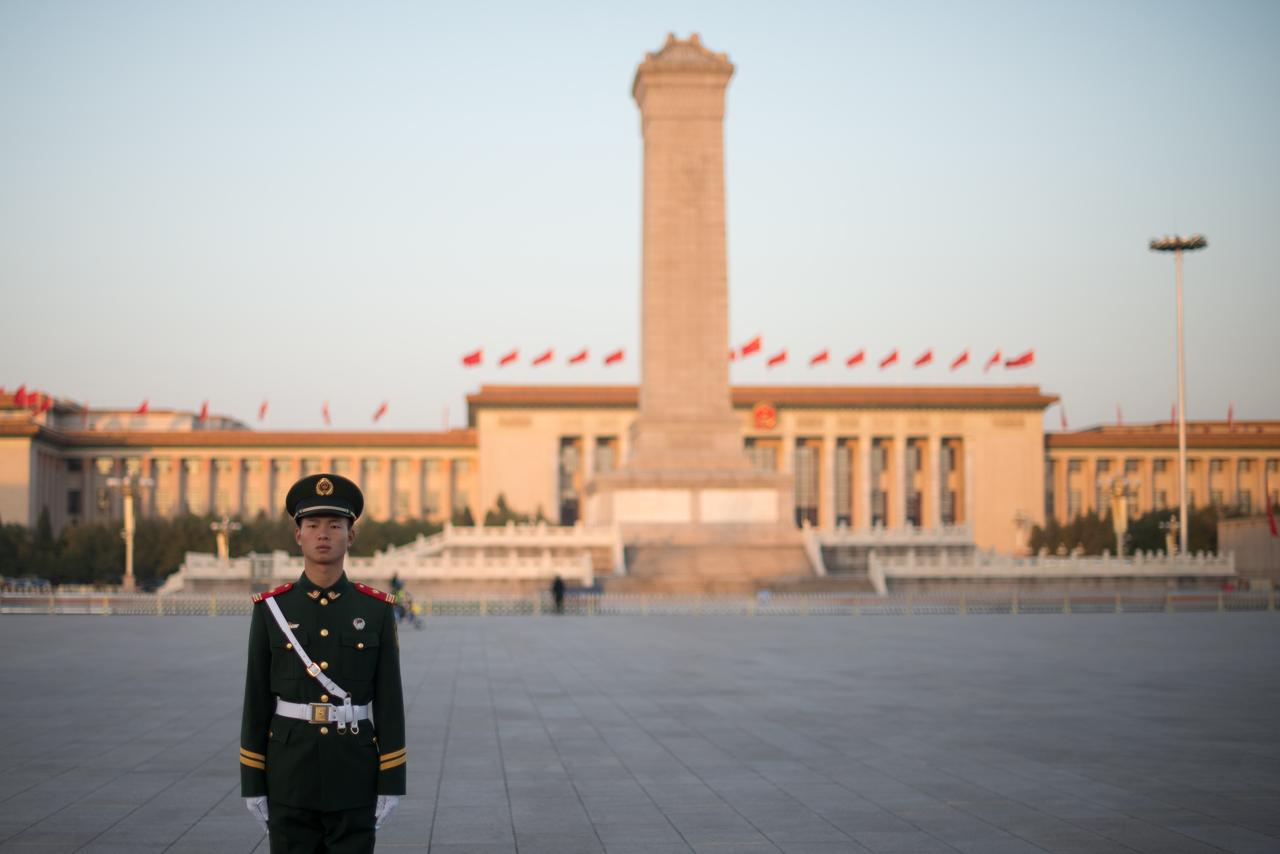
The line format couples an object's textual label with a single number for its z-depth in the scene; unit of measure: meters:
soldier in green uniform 4.76
